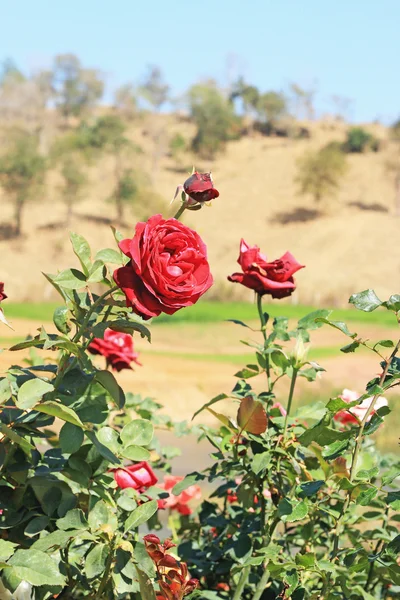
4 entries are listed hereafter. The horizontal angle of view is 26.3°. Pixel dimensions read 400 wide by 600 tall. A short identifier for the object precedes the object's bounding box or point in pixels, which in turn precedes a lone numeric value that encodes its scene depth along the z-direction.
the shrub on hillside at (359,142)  40.19
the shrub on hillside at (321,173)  33.97
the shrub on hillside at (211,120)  40.47
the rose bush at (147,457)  0.90
